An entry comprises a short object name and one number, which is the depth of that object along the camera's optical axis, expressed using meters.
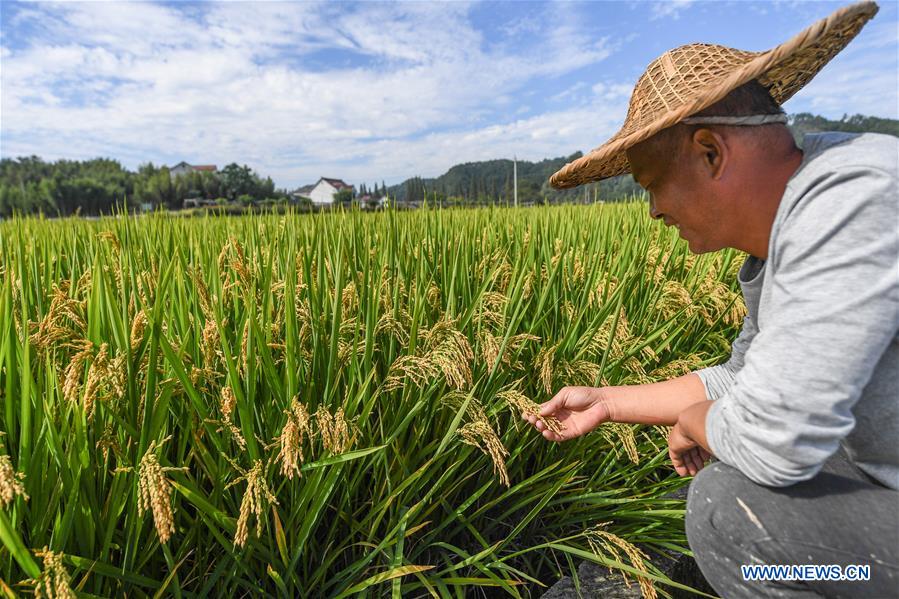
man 0.88
